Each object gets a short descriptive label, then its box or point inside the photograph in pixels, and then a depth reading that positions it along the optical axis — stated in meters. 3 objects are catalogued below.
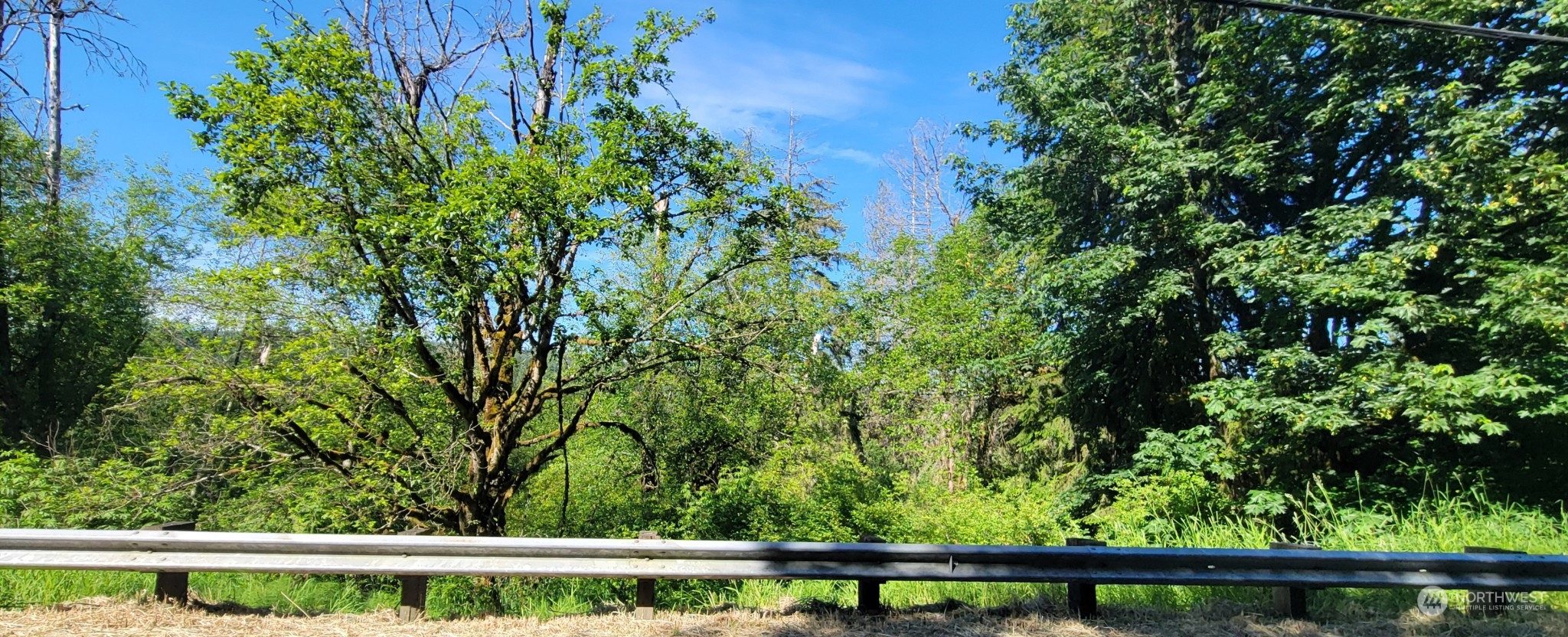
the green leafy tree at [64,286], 15.70
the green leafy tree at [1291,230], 8.56
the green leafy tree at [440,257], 7.74
